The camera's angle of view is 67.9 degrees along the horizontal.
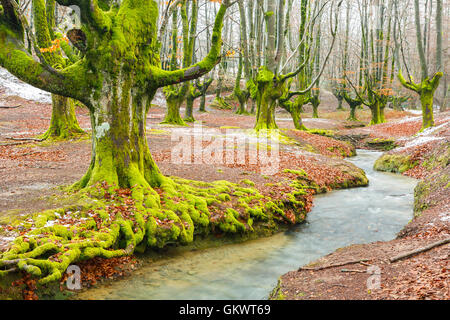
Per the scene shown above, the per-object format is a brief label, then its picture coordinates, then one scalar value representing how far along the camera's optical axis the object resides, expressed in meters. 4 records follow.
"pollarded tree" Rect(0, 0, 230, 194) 6.48
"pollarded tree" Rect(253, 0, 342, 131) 16.31
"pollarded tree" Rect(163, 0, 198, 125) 22.58
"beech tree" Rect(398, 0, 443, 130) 16.72
